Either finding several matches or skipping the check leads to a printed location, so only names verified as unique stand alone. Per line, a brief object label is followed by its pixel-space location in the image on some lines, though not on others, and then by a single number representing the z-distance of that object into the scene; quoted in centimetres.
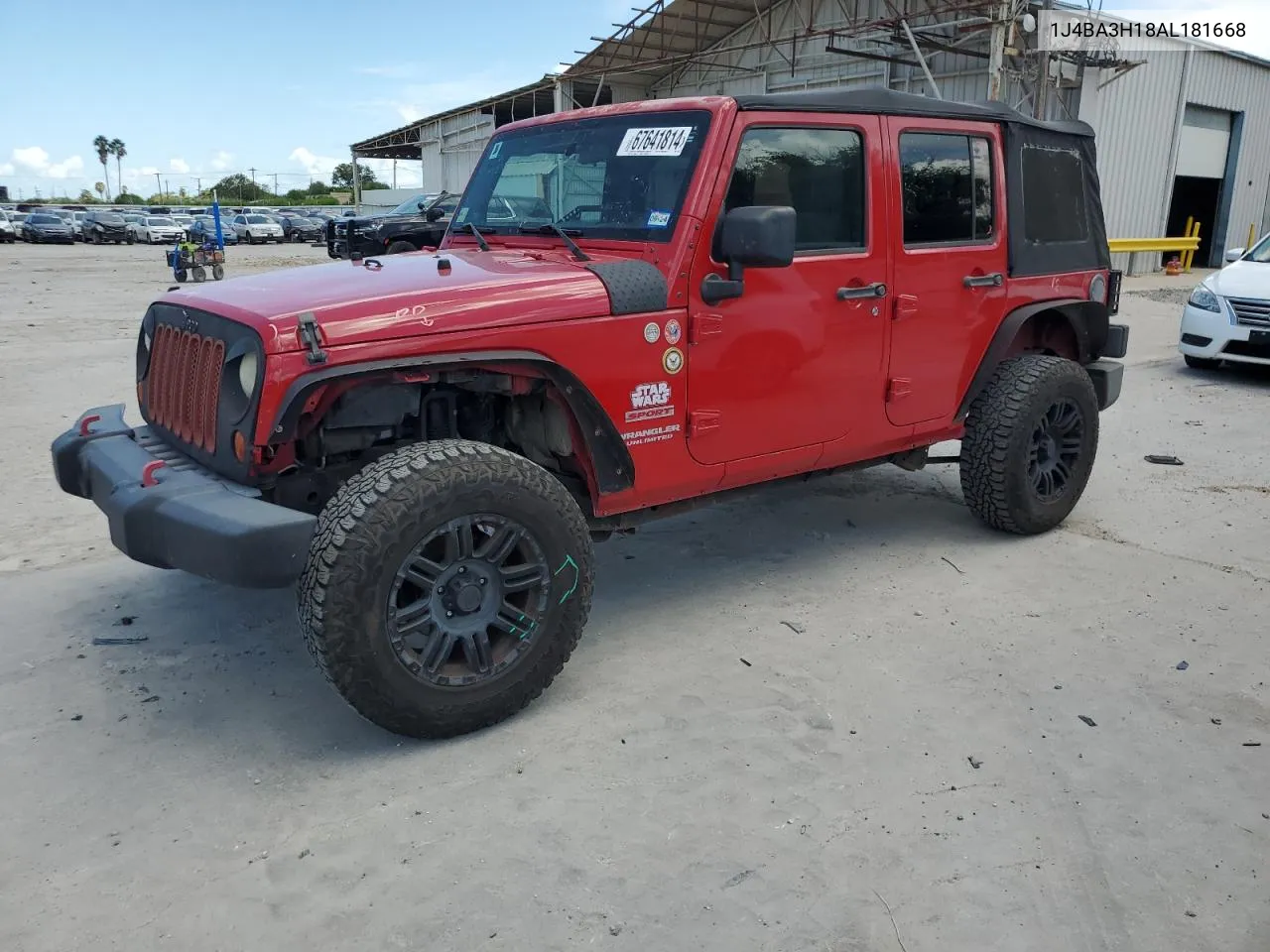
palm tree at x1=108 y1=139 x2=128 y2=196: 10500
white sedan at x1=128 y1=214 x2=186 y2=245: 3912
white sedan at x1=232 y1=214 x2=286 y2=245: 4050
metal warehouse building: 1928
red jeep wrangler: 292
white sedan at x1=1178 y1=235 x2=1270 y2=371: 915
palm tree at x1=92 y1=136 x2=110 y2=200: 10456
